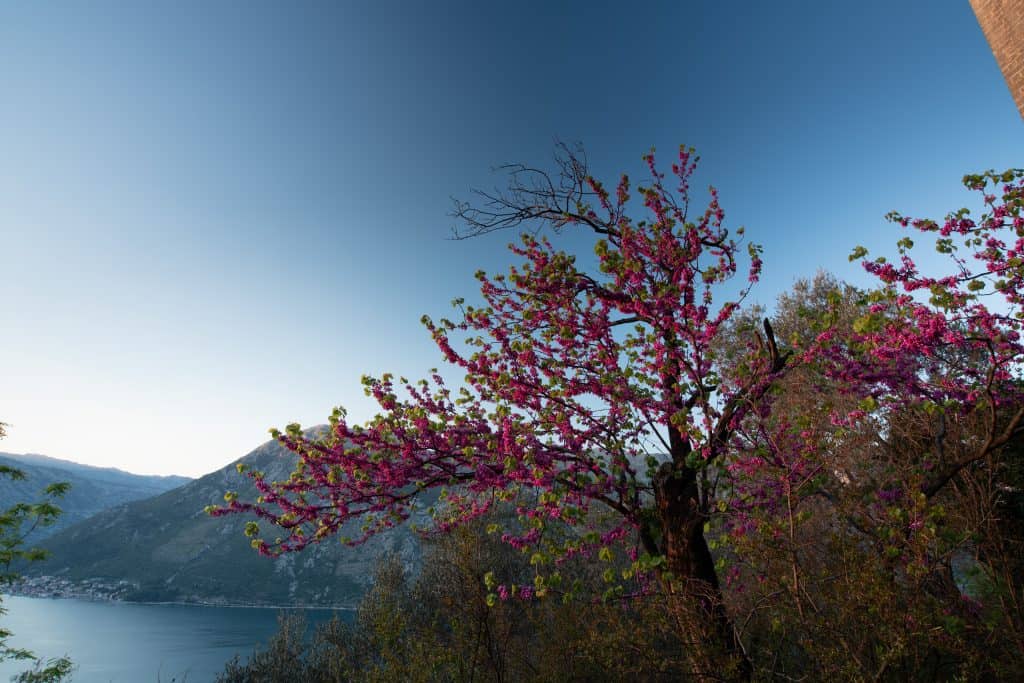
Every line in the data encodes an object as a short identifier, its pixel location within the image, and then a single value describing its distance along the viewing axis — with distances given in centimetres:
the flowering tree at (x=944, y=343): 721
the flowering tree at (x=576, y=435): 654
